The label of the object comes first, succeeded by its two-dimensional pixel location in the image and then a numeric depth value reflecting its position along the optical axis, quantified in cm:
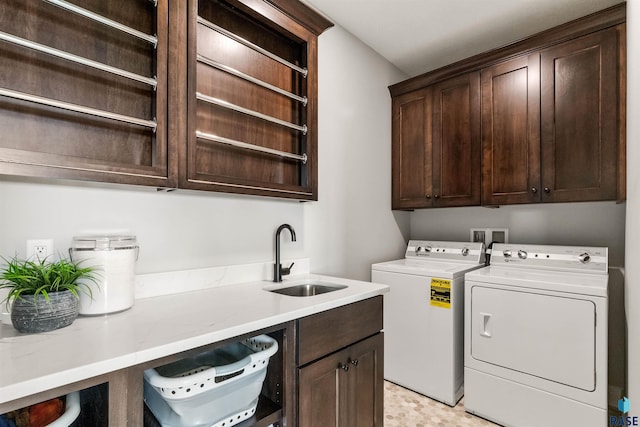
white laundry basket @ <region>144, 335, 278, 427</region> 94
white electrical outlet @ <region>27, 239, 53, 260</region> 115
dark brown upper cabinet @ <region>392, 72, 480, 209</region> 249
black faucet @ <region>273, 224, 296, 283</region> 184
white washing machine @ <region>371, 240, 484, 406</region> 221
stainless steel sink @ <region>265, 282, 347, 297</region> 183
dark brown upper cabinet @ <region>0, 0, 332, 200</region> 110
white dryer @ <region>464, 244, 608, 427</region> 175
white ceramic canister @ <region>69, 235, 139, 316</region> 113
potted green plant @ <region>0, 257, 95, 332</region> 94
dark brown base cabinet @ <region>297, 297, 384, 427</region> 128
